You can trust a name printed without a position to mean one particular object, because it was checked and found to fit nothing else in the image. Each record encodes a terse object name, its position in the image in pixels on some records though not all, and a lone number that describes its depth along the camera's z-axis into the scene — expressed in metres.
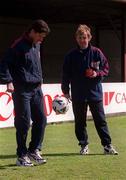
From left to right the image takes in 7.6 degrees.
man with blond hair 13.76
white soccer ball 15.69
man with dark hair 11.92
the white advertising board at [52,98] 21.88
